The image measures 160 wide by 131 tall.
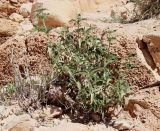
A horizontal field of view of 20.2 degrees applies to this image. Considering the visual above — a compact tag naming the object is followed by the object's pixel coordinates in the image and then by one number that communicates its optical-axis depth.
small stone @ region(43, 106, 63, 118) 3.32
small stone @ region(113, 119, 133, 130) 3.15
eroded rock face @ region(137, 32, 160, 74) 3.44
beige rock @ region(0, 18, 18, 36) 4.96
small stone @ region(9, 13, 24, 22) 5.41
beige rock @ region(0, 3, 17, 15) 5.52
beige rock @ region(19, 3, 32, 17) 5.50
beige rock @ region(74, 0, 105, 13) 6.05
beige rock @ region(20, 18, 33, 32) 5.15
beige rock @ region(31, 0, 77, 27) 4.38
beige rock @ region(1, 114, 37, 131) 3.20
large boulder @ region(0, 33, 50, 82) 3.79
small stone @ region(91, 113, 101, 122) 3.24
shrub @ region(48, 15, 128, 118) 3.13
